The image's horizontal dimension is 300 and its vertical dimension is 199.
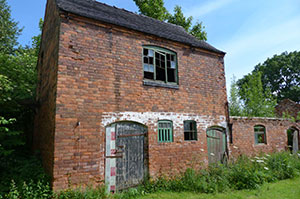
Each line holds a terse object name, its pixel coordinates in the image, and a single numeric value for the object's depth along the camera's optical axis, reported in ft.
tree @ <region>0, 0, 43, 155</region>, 24.22
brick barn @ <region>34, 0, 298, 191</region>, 19.60
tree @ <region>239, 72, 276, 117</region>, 64.13
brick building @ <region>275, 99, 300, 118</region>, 68.64
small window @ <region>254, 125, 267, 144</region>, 37.62
